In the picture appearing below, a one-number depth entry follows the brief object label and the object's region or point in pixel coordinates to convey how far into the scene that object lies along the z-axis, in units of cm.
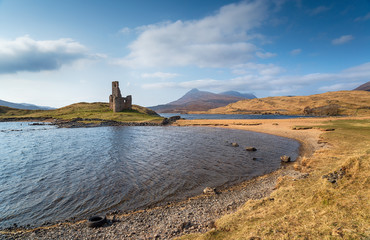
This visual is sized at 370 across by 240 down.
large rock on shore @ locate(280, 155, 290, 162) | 2091
